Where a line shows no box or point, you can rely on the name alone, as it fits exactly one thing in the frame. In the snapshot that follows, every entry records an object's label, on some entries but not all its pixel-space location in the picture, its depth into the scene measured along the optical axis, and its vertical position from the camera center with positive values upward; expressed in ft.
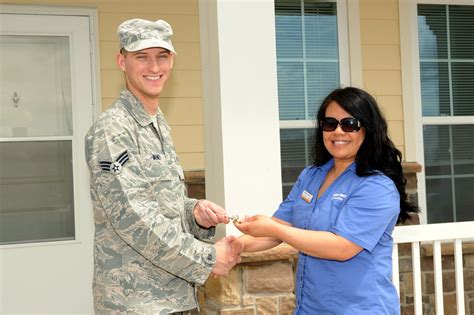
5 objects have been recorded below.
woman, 7.26 -0.69
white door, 14.58 +0.15
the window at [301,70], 16.67 +2.41
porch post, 10.30 +0.94
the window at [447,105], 17.48 +1.41
